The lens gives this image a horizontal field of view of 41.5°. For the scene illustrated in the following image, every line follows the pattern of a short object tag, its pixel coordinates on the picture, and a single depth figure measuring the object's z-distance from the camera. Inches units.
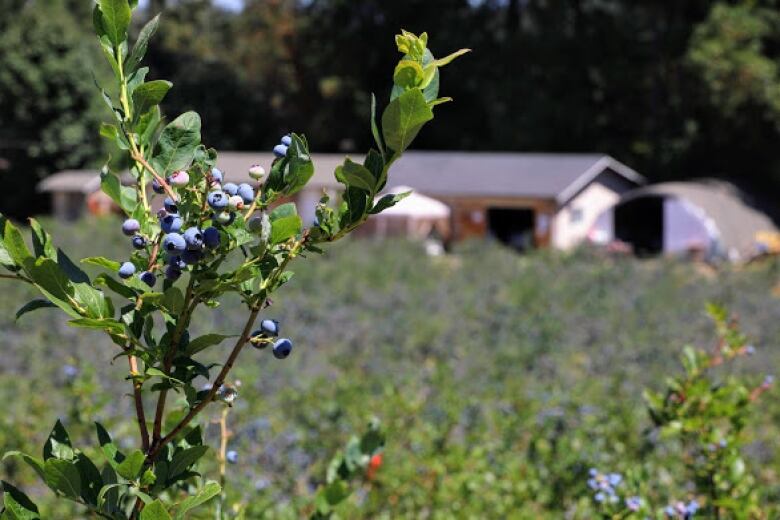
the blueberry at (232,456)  86.7
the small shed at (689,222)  900.6
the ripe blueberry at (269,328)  56.1
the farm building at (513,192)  920.3
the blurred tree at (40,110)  1338.6
